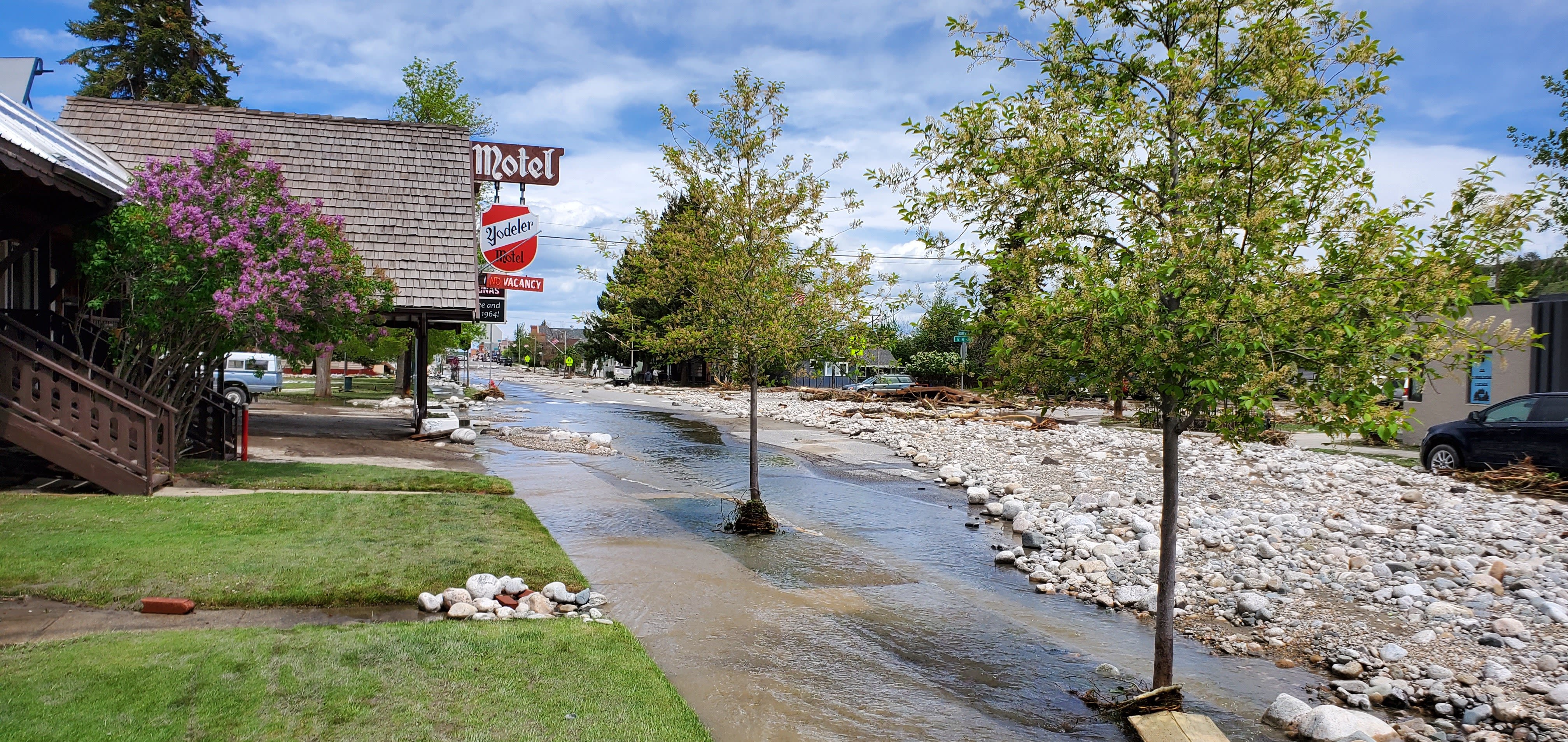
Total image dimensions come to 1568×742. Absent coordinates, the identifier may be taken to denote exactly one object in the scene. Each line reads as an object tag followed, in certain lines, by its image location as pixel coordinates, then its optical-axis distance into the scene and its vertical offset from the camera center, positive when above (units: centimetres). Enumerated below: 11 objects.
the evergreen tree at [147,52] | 3419 +1135
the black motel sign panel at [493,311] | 2155 +100
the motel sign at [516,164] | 2255 +475
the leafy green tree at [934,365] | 5188 -12
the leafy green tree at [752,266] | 1203 +126
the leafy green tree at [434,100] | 3925 +1099
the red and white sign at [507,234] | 2197 +289
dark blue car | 1497 -105
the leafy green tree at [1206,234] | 519 +85
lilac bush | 1084 +95
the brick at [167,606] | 666 -192
